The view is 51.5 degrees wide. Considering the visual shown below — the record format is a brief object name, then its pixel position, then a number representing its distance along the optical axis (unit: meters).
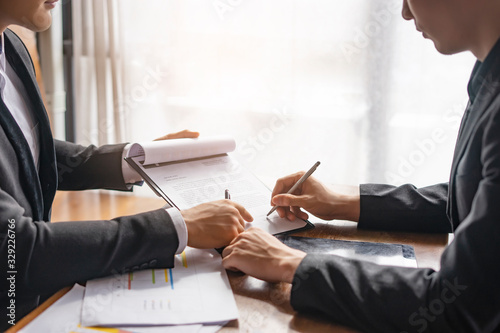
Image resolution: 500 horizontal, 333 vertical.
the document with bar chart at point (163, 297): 0.82
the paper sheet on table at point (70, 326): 0.79
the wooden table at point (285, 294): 0.82
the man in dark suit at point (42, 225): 0.91
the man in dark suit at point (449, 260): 0.78
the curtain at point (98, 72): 3.11
